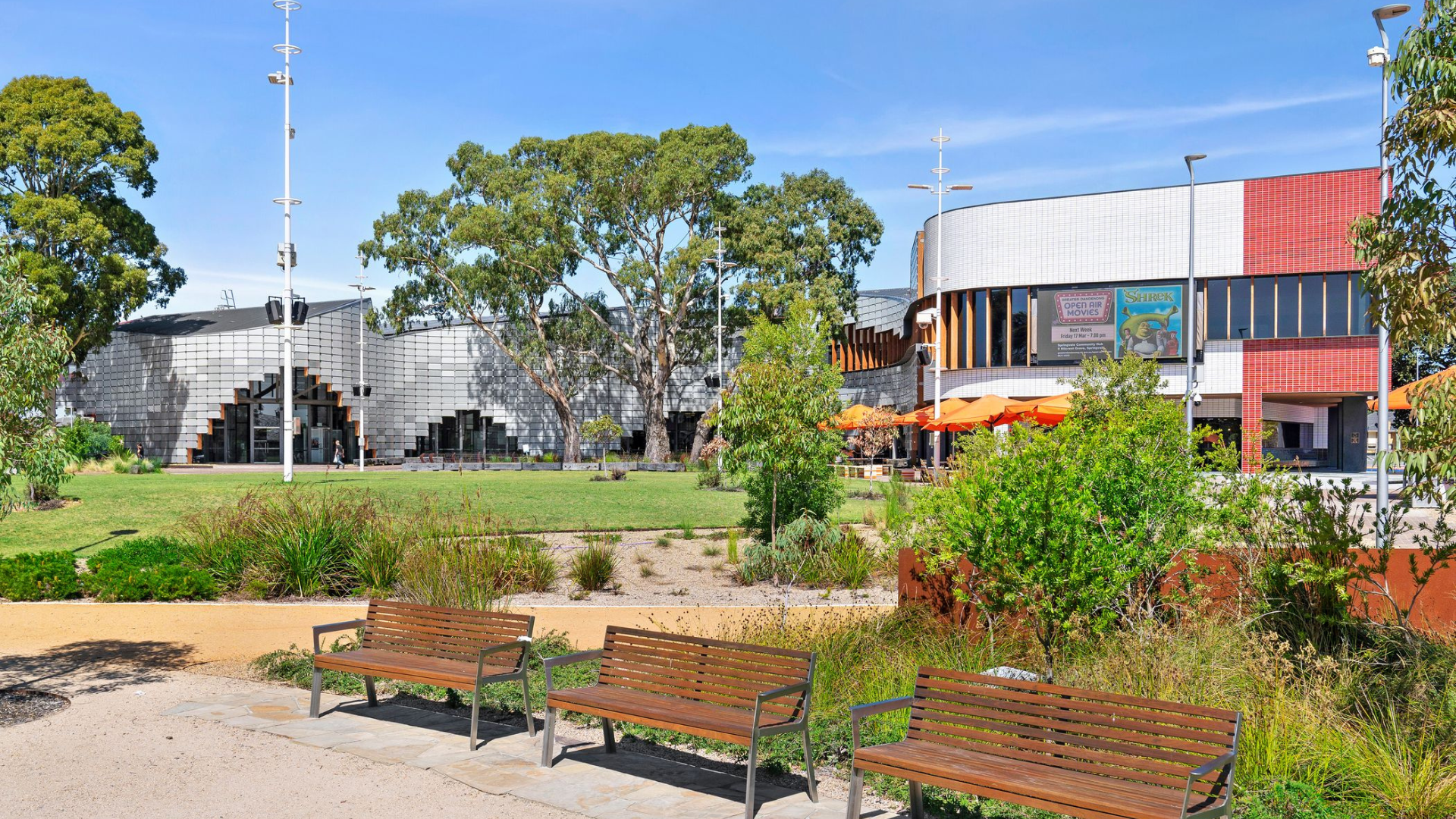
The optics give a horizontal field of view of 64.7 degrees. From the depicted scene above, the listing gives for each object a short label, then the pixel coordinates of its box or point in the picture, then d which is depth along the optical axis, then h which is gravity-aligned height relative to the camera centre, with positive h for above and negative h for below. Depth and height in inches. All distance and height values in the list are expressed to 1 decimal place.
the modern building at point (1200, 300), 1470.2 +173.3
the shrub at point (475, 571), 409.7 -59.1
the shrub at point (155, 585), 515.5 -71.9
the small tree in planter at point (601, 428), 1656.0 -1.9
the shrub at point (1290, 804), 205.0 -67.7
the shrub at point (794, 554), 589.6 -65.6
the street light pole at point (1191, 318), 1274.6 +138.1
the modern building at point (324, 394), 1969.7 +59.6
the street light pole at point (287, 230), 1130.0 +198.4
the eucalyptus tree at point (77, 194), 1605.6 +340.1
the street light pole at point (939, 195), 1342.3 +277.8
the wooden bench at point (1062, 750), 180.4 -55.8
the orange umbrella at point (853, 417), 1379.2 +14.0
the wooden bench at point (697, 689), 229.3 -57.3
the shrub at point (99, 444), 1428.0 -24.8
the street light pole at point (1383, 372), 515.5 +42.6
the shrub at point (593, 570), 556.1 -69.5
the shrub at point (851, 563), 575.8 -68.4
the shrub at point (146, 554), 559.5 -64.3
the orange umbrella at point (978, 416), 1127.6 +13.5
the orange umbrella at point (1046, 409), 1054.7 +19.4
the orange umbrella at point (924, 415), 1270.9 +16.9
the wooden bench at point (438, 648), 278.4 -57.6
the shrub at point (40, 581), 522.9 -71.7
